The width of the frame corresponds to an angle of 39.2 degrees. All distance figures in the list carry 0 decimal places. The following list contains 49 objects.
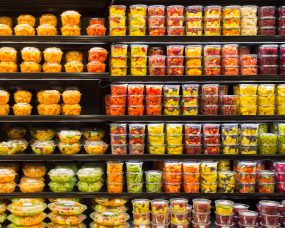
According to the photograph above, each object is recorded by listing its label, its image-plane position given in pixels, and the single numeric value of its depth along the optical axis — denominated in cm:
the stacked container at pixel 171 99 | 354
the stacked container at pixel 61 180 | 359
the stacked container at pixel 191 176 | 354
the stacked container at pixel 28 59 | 355
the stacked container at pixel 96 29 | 355
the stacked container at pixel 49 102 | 357
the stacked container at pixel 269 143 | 358
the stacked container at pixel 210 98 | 354
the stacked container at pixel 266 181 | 355
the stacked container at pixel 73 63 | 358
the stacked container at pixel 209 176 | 355
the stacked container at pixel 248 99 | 354
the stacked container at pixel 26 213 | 344
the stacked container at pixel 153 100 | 354
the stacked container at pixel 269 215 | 344
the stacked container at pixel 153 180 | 357
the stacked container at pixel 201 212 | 347
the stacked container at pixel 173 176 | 356
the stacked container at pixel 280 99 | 355
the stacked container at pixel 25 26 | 353
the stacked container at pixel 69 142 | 361
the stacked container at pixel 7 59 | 352
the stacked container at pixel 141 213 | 349
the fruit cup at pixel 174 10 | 352
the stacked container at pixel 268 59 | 354
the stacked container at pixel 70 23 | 354
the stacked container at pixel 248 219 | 342
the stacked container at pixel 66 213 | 349
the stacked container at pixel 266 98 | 354
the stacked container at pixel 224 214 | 345
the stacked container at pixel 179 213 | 348
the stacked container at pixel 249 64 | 354
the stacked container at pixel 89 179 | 359
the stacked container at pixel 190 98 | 355
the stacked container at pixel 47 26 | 354
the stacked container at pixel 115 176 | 358
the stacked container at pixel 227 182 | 356
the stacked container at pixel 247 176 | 355
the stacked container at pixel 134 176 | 357
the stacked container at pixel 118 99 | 354
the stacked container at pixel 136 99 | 354
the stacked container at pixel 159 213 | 348
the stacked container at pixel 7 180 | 354
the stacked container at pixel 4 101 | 354
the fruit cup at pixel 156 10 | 351
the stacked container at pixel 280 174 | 356
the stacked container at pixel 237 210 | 355
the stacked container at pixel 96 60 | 357
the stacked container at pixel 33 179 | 359
